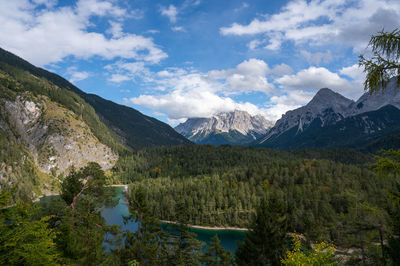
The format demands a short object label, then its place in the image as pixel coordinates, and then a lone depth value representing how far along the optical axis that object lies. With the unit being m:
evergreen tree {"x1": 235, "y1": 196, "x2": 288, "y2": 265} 27.45
